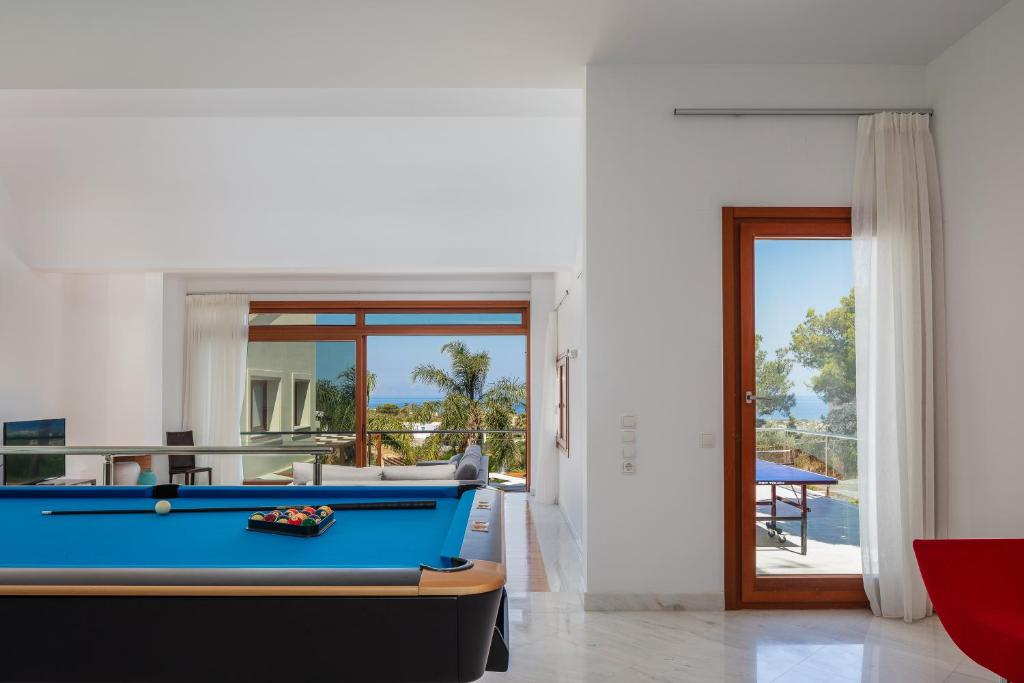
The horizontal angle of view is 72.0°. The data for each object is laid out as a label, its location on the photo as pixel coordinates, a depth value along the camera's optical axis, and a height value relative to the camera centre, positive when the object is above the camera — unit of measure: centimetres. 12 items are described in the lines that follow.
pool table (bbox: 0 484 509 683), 166 -57
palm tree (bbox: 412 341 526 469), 899 -22
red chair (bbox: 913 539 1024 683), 226 -75
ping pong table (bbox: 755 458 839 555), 379 -54
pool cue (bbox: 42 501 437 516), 256 -47
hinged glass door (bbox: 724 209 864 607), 377 -9
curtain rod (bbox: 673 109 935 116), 378 +145
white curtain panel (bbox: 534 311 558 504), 787 -53
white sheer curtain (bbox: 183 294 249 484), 898 +22
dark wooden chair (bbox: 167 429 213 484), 832 -98
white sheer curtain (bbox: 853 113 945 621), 360 +18
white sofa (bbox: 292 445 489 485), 549 -73
